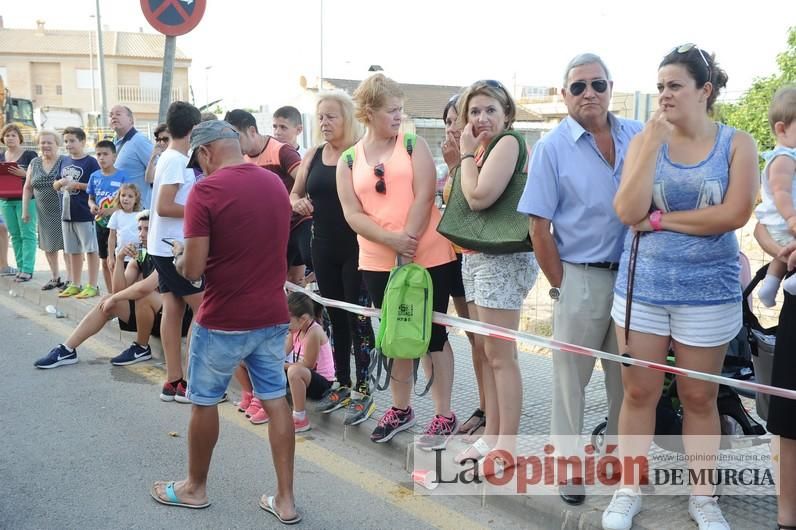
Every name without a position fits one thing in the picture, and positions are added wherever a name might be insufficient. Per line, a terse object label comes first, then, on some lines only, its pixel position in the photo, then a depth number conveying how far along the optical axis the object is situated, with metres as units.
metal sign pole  7.14
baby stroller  3.59
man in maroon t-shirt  3.63
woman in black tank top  4.95
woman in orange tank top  4.37
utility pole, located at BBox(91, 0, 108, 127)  27.98
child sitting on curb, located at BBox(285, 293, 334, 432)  4.98
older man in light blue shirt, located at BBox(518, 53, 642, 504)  3.52
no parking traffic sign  6.84
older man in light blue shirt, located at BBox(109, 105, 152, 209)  7.84
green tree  9.15
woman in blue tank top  3.15
